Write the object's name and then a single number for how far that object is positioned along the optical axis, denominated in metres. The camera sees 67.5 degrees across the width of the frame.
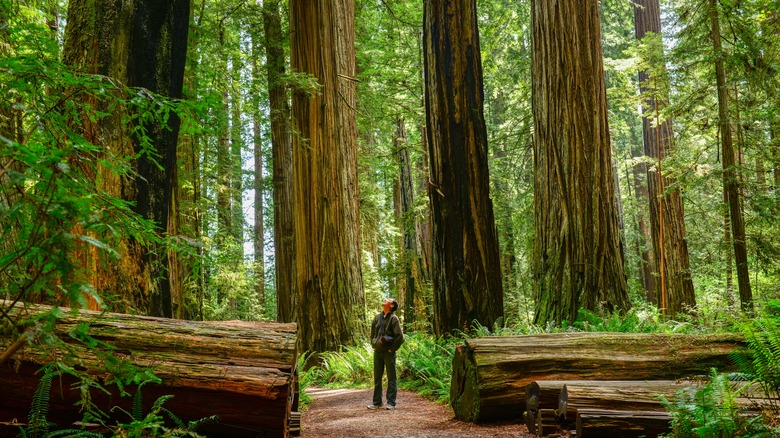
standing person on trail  8.34
